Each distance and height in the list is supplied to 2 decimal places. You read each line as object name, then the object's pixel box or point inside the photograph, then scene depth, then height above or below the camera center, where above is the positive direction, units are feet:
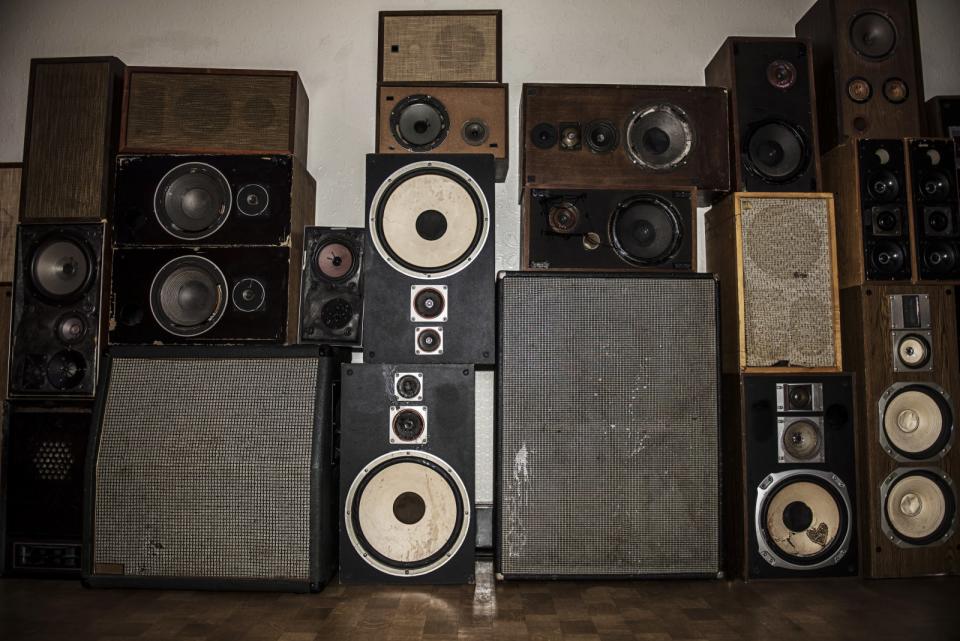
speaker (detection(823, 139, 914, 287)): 7.86 +2.11
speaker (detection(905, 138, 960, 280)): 7.88 +2.21
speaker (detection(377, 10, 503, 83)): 8.66 +4.50
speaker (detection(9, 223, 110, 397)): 7.72 +0.87
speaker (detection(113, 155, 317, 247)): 7.88 +2.22
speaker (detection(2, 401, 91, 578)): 7.55 -1.33
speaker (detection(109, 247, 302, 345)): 7.75 +1.04
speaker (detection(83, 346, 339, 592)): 6.91 -1.05
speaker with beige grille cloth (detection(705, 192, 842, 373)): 7.56 +1.20
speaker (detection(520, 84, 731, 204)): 8.16 +3.13
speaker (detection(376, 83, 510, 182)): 8.30 +3.40
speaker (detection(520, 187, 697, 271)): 7.84 +1.90
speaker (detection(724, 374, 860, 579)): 7.37 -1.00
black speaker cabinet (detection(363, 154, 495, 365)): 7.45 +1.44
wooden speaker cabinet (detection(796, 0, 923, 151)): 8.39 +4.10
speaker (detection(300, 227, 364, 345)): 7.70 +1.15
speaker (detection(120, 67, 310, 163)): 8.11 +3.39
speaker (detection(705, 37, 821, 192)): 8.13 +3.41
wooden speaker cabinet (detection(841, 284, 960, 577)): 7.63 -0.45
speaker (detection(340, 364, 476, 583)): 7.12 -1.01
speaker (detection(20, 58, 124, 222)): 8.02 +3.01
